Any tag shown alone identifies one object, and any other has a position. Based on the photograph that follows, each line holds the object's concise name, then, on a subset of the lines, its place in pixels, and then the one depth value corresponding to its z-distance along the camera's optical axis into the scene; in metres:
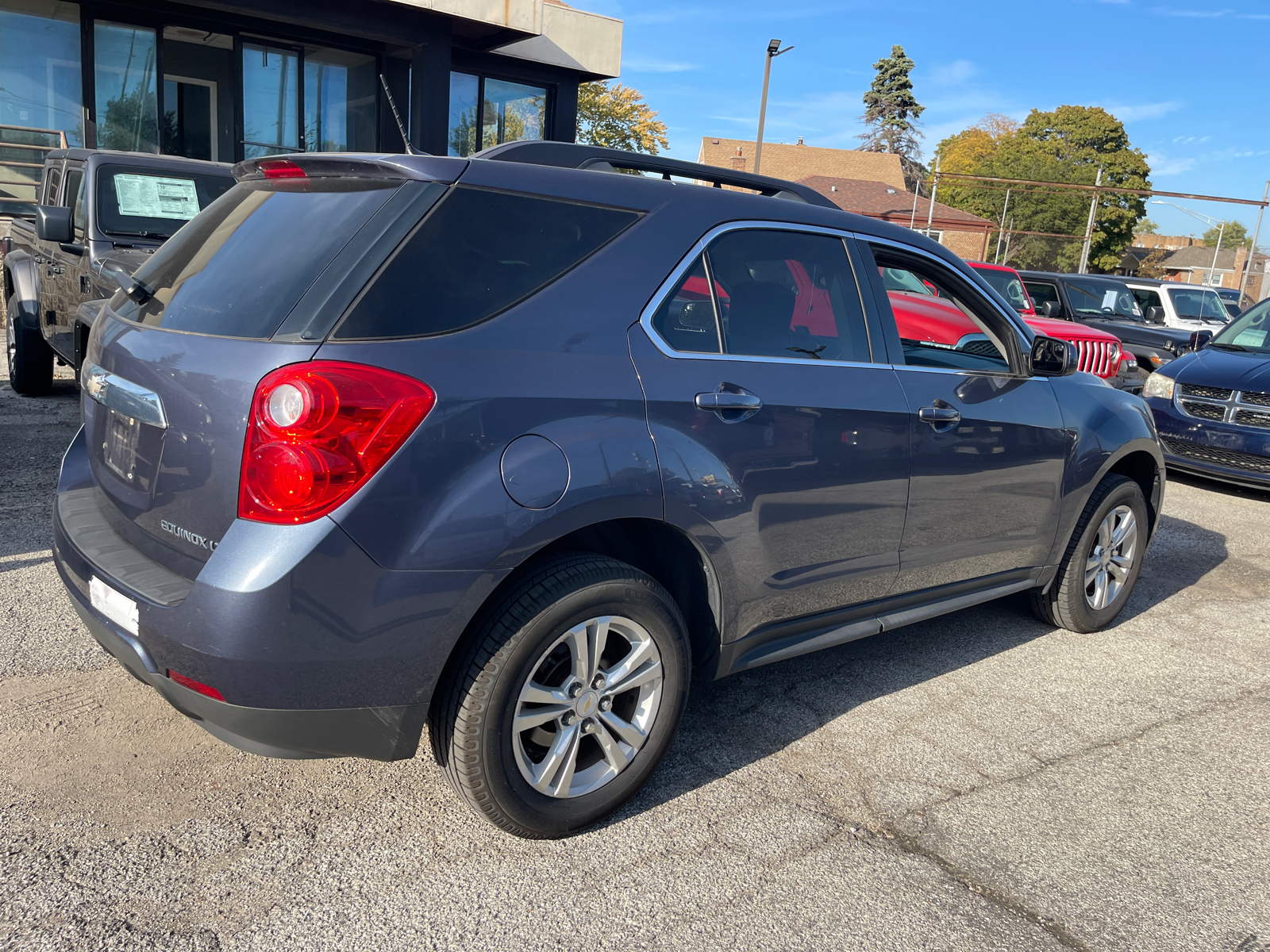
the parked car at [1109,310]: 13.27
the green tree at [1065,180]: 74.44
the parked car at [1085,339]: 11.12
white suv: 14.94
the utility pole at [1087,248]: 59.47
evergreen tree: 94.19
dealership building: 15.50
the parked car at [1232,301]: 18.02
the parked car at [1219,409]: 8.19
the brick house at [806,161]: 71.94
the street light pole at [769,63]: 29.73
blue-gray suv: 2.29
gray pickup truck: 6.60
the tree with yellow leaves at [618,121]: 45.66
